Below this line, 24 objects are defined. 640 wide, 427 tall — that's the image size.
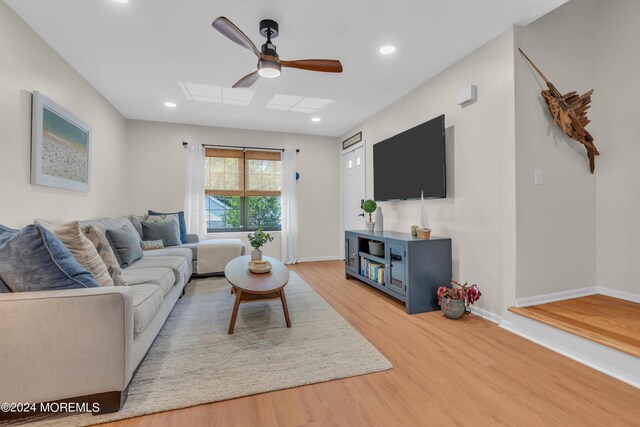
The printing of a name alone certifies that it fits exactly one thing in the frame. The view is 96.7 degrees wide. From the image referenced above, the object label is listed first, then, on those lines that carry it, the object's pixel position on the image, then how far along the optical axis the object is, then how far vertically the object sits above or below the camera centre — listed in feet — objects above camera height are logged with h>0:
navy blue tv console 9.11 -1.78
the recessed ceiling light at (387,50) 8.79 +5.22
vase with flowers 8.52 -2.52
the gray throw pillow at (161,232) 13.17 -0.74
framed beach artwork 7.89 +2.18
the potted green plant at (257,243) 9.68 -0.92
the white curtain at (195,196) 16.15 +1.15
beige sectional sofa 4.28 -2.02
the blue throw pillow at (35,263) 4.45 -0.76
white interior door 16.42 +1.83
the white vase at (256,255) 9.66 -1.32
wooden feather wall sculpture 8.00 +2.99
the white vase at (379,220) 12.87 -0.17
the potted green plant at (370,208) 13.03 +0.38
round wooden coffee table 7.30 -1.80
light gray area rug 5.14 -3.18
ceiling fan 6.94 +4.26
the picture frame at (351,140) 16.57 +4.66
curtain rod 16.34 +4.21
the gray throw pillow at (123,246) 9.24 -0.98
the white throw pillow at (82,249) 5.67 -0.67
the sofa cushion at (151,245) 12.42 -1.26
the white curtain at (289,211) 17.83 +0.33
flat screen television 9.89 +2.11
